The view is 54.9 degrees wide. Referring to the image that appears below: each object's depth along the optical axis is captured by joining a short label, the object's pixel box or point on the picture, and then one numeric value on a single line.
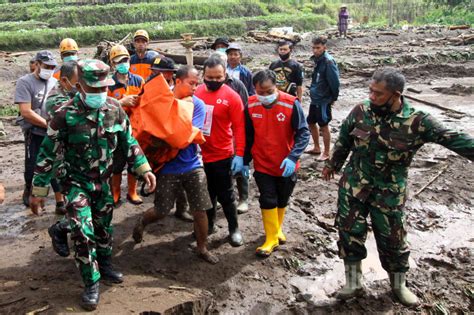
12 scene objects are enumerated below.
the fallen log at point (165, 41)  26.86
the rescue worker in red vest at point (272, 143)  4.61
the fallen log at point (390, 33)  30.04
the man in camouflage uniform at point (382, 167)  3.61
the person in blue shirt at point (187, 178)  4.35
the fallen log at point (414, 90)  14.45
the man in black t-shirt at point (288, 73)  7.22
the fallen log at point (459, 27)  30.55
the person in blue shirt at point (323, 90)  7.40
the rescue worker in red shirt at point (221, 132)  4.73
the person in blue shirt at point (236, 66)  6.19
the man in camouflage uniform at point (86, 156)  3.56
